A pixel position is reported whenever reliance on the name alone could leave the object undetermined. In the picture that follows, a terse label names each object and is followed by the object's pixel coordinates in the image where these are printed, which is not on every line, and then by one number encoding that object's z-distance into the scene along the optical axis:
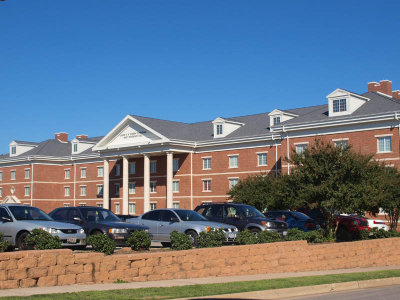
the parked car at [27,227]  15.97
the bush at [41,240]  14.05
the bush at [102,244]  14.37
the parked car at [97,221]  17.91
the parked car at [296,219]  25.45
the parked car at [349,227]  25.98
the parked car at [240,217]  21.50
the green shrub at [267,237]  18.22
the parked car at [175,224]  19.44
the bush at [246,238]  17.77
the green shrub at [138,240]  15.98
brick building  42.53
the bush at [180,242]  15.96
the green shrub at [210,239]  16.70
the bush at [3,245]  13.41
